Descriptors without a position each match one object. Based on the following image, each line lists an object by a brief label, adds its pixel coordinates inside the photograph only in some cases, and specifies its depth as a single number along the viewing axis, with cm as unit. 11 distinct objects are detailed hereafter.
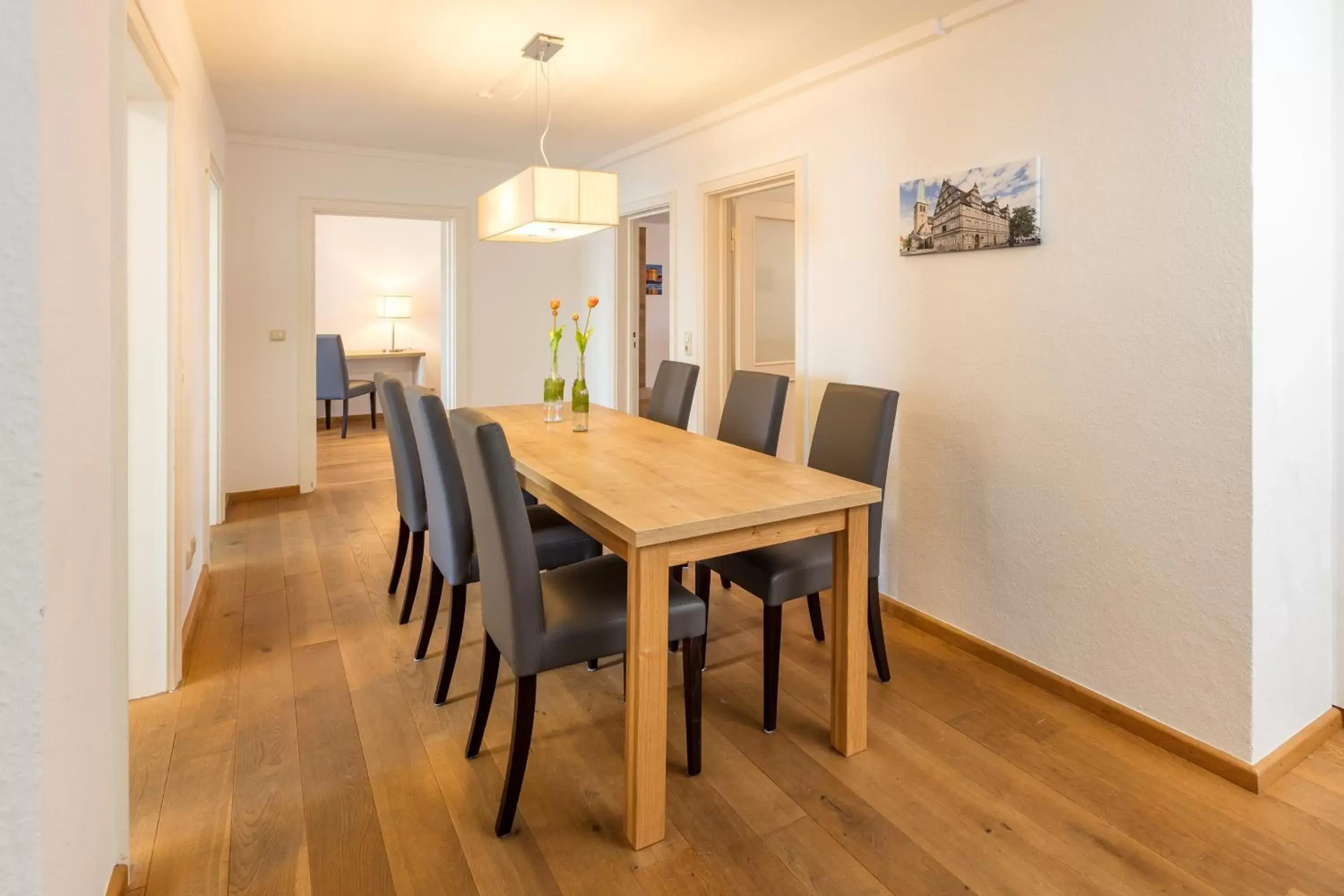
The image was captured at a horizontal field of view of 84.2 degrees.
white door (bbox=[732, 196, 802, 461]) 433
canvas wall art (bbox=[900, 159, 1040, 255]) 245
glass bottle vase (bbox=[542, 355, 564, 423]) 324
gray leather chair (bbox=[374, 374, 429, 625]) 280
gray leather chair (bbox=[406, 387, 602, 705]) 224
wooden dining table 171
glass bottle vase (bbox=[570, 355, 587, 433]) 312
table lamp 814
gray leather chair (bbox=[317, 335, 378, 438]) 726
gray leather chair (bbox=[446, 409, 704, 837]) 172
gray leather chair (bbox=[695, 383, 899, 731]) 222
